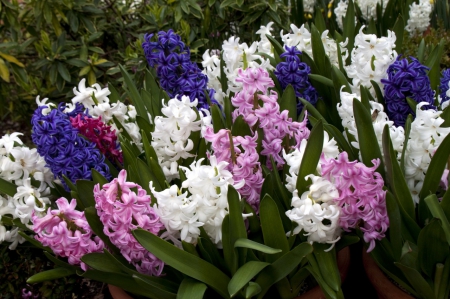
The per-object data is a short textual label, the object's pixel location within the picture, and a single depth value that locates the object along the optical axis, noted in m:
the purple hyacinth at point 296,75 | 1.97
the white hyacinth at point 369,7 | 3.56
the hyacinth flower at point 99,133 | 1.82
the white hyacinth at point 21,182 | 1.67
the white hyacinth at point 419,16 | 3.40
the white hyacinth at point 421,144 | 1.49
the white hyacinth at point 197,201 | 1.36
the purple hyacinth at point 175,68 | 1.92
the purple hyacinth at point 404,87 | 1.70
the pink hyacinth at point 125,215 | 1.36
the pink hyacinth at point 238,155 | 1.53
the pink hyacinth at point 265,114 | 1.66
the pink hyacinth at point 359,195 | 1.34
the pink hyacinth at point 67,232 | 1.46
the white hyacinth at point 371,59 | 1.87
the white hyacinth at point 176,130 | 1.63
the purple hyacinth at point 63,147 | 1.62
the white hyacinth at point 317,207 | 1.34
